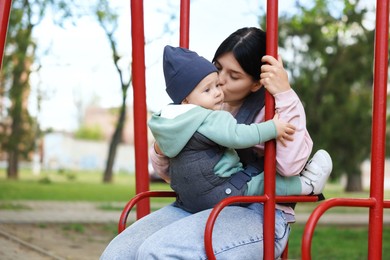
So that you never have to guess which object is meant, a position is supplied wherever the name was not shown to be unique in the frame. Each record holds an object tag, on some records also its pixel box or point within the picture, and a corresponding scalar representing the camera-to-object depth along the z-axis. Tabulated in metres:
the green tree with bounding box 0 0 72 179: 15.27
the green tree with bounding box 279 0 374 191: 15.96
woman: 2.24
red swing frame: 2.29
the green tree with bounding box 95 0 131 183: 12.85
